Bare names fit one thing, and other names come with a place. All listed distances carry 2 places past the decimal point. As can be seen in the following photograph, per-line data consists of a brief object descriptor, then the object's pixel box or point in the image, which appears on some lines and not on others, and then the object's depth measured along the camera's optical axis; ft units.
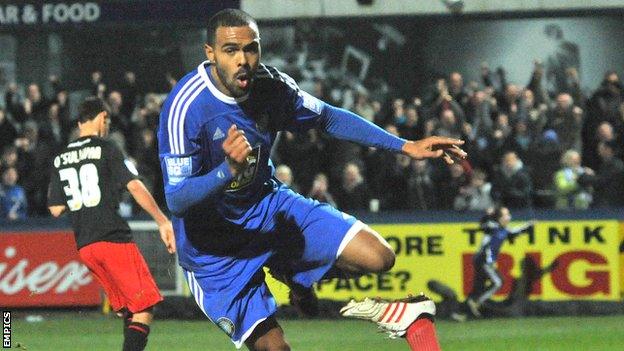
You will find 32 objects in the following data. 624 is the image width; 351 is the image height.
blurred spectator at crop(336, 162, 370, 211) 55.98
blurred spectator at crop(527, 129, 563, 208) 56.39
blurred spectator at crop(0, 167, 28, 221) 57.31
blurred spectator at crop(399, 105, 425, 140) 58.65
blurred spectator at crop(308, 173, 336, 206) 54.13
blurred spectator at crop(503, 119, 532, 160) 56.95
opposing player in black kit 31.81
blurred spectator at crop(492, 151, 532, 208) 54.70
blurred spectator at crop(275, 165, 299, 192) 52.35
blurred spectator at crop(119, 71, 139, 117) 65.67
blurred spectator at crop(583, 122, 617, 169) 56.18
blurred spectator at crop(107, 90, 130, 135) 62.28
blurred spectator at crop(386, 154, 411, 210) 57.52
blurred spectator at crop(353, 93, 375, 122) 61.11
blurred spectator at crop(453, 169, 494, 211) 54.44
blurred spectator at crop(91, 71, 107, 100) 64.23
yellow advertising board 52.21
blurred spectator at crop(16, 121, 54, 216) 59.93
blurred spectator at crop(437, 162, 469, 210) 56.13
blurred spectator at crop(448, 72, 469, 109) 60.44
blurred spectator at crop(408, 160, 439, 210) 56.75
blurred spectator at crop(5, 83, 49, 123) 63.62
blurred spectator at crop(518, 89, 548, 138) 58.13
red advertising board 54.08
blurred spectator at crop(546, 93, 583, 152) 57.67
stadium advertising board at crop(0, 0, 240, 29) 74.49
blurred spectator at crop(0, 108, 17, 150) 62.34
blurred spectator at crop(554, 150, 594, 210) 54.80
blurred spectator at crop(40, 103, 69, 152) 61.57
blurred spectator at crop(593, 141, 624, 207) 55.11
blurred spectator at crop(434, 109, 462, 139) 57.82
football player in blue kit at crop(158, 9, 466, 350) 22.57
